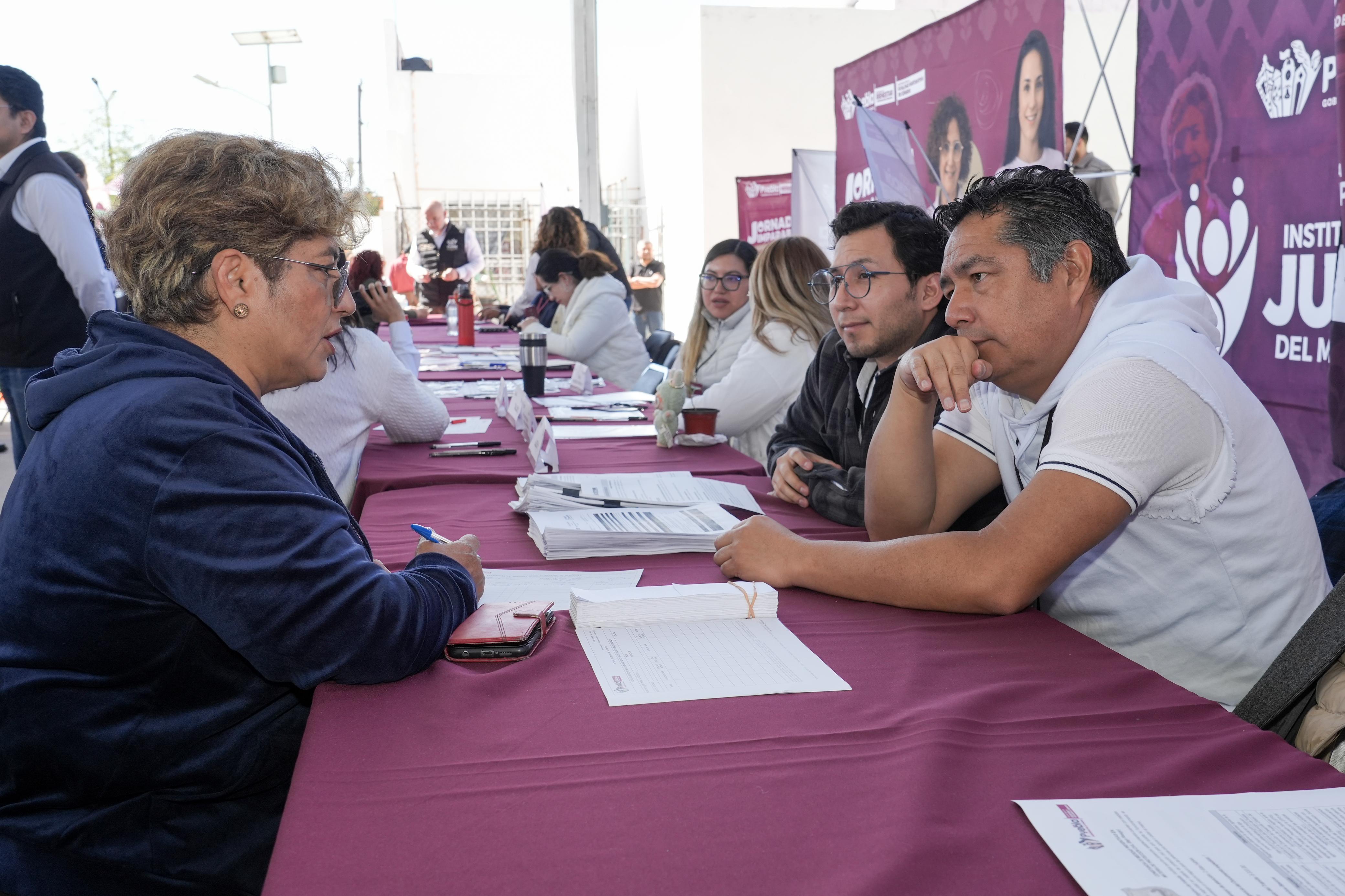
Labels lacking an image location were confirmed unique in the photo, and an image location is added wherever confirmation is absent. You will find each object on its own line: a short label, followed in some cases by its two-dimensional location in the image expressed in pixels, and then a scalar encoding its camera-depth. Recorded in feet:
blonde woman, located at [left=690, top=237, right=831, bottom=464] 10.02
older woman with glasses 2.99
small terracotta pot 8.45
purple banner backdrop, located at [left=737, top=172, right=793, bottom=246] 25.21
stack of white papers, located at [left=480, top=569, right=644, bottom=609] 4.31
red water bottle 17.52
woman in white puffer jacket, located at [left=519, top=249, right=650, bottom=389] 16.19
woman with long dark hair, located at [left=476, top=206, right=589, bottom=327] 20.65
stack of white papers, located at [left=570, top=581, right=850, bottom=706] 3.28
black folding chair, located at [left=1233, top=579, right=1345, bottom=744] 3.39
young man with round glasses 7.23
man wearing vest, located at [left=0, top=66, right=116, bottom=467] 11.44
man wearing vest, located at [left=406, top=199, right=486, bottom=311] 27.68
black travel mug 11.22
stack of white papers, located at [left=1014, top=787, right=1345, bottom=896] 2.12
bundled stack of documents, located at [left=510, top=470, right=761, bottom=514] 5.73
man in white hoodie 3.90
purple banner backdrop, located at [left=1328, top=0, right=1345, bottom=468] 7.52
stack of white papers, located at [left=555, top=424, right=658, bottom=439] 8.94
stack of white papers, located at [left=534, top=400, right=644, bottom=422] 9.89
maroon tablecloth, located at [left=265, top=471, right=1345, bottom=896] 2.23
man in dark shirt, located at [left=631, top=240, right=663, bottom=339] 33.27
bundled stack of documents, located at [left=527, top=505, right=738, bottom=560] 4.99
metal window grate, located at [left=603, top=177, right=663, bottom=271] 46.62
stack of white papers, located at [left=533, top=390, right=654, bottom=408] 10.85
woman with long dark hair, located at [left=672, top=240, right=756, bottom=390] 12.62
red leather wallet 3.53
